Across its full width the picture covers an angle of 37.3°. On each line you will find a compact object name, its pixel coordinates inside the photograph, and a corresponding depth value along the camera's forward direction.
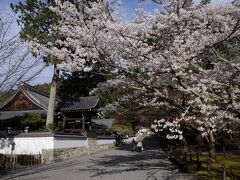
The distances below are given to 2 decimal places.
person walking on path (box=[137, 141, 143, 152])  30.74
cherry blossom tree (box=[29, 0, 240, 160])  7.64
